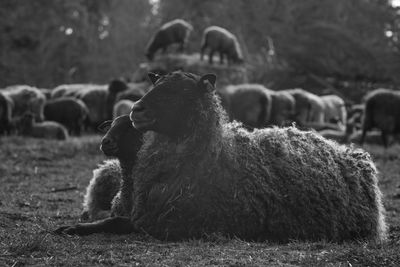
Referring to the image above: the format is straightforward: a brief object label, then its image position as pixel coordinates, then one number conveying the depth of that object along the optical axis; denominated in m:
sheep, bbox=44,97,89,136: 23.98
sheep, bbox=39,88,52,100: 29.70
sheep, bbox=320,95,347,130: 29.95
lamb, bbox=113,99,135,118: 21.52
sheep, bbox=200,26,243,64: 26.69
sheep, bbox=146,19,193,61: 27.39
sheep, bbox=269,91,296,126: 25.00
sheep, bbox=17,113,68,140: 20.92
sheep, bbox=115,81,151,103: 24.39
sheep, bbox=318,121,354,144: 21.67
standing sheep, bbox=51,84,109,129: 26.48
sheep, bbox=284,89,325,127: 27.52
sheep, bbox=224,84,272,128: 23.42
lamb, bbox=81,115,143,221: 7.78
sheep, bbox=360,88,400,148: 20.05
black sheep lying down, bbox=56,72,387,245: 6.72
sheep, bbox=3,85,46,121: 23.62
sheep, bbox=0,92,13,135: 20.61
